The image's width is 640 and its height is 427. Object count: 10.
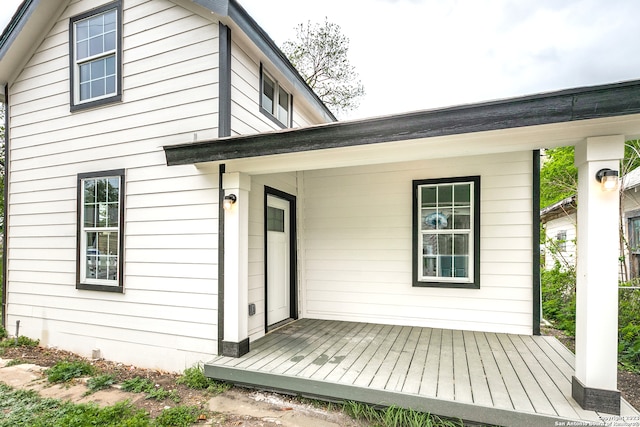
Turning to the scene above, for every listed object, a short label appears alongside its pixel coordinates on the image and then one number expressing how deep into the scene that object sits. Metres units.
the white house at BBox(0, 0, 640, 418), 3.45
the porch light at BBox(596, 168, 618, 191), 2.22
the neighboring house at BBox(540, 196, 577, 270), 7.28
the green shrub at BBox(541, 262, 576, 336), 4.80
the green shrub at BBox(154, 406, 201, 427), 2.58
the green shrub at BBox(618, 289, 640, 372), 3.45
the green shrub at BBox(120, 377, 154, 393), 3.26
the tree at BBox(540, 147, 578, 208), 10.05
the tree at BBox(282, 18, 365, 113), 10.75
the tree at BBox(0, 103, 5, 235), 11.43
